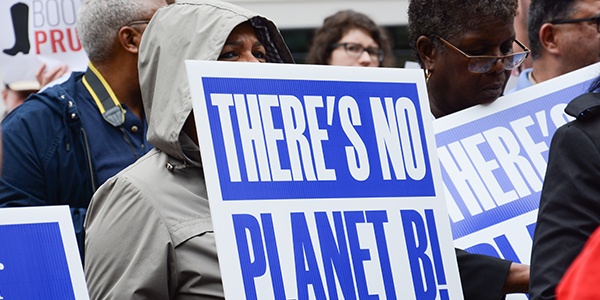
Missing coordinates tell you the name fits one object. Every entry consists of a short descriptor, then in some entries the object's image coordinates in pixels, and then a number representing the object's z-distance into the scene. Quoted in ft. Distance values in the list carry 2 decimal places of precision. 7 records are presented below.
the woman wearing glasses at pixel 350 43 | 37.50
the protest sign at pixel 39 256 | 16.95
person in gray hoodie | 18.64
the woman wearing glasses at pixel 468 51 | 22.34
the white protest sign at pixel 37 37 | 32.74
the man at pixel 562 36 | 27.75
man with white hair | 24.97
